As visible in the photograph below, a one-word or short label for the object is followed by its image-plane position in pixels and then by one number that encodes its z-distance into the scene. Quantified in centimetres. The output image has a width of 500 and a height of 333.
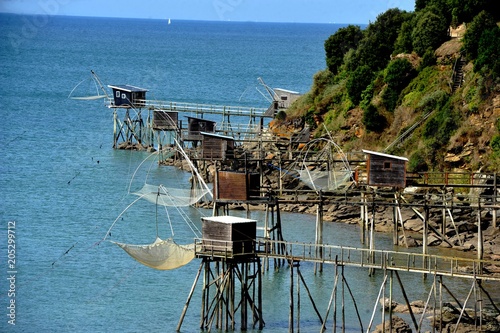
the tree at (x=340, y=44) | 9762
